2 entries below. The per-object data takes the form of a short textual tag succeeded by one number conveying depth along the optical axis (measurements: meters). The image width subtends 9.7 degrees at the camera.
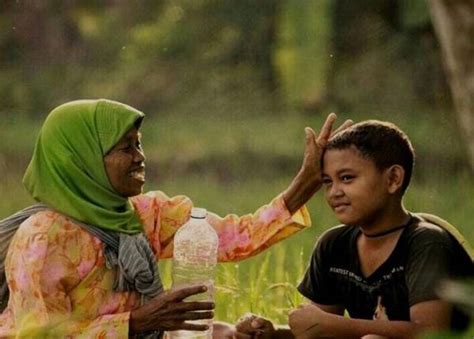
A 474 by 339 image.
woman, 7.88
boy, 7.81
